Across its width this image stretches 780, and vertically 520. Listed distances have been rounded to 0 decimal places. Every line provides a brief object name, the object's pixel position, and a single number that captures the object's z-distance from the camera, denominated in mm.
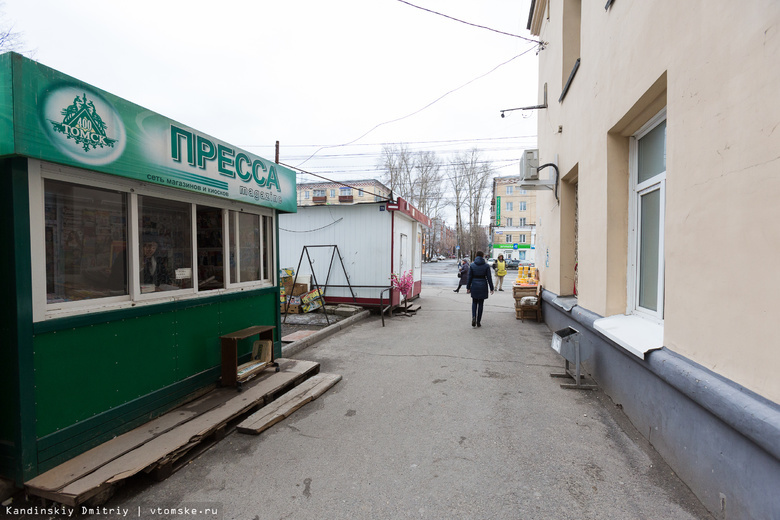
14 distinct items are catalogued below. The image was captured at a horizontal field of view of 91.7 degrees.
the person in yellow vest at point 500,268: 17109
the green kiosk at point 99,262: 2602
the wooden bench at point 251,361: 4316
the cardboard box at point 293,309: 9812
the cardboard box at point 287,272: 10172
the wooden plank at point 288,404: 3664
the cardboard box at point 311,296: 9875
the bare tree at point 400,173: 44531
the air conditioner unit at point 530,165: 8258
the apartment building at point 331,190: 51031
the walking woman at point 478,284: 8727
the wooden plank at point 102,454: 2567
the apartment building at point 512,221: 50844
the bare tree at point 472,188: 48500
